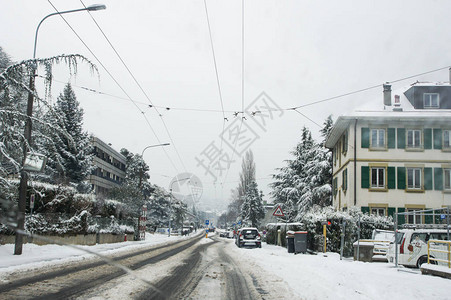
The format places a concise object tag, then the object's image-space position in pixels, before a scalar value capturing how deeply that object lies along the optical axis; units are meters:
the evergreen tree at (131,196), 36.66
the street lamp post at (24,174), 14.36
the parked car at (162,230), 69.09
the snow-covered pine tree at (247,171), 68.18
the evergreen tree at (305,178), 38.88
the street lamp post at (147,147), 36.03
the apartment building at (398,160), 27.89
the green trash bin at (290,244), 22.02
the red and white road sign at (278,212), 24.70
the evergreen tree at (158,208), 77.46
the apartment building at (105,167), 62.09
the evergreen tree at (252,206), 67.81
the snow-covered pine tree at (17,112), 11.70
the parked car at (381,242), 18.52
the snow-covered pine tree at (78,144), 42.34
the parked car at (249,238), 28.09
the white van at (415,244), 13.59
